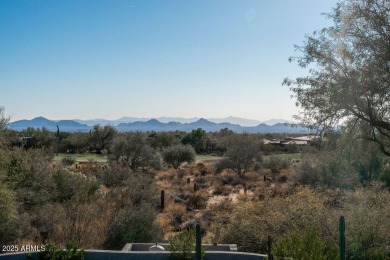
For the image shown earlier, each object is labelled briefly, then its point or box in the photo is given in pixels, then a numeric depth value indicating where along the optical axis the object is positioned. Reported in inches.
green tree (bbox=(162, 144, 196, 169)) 1894.7
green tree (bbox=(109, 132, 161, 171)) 1557.6
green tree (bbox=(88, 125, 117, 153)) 2630.4
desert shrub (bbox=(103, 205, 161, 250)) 535.2
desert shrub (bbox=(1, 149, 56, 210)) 692.7
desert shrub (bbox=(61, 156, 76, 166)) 1716.3
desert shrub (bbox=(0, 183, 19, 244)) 545.6
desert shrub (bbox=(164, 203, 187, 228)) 828.5
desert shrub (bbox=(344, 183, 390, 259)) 411.2
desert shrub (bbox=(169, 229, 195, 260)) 390.9
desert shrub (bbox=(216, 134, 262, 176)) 1660.9
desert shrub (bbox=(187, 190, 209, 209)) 1019.9
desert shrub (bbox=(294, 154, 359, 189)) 657.5
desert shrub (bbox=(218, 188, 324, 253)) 492.7
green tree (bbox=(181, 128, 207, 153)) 2957.7
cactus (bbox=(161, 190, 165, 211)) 936.9
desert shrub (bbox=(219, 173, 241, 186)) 1451.8
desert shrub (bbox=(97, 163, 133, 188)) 1077.8
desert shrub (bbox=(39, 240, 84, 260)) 386.3
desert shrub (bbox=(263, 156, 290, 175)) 1784.7
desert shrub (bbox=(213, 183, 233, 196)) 1264.8
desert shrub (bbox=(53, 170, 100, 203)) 799.7
